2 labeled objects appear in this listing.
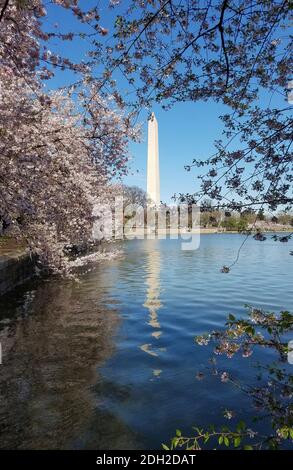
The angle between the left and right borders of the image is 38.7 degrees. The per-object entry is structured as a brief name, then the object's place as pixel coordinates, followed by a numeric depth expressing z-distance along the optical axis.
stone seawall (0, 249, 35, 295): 16.33
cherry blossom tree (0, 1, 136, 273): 7.84
